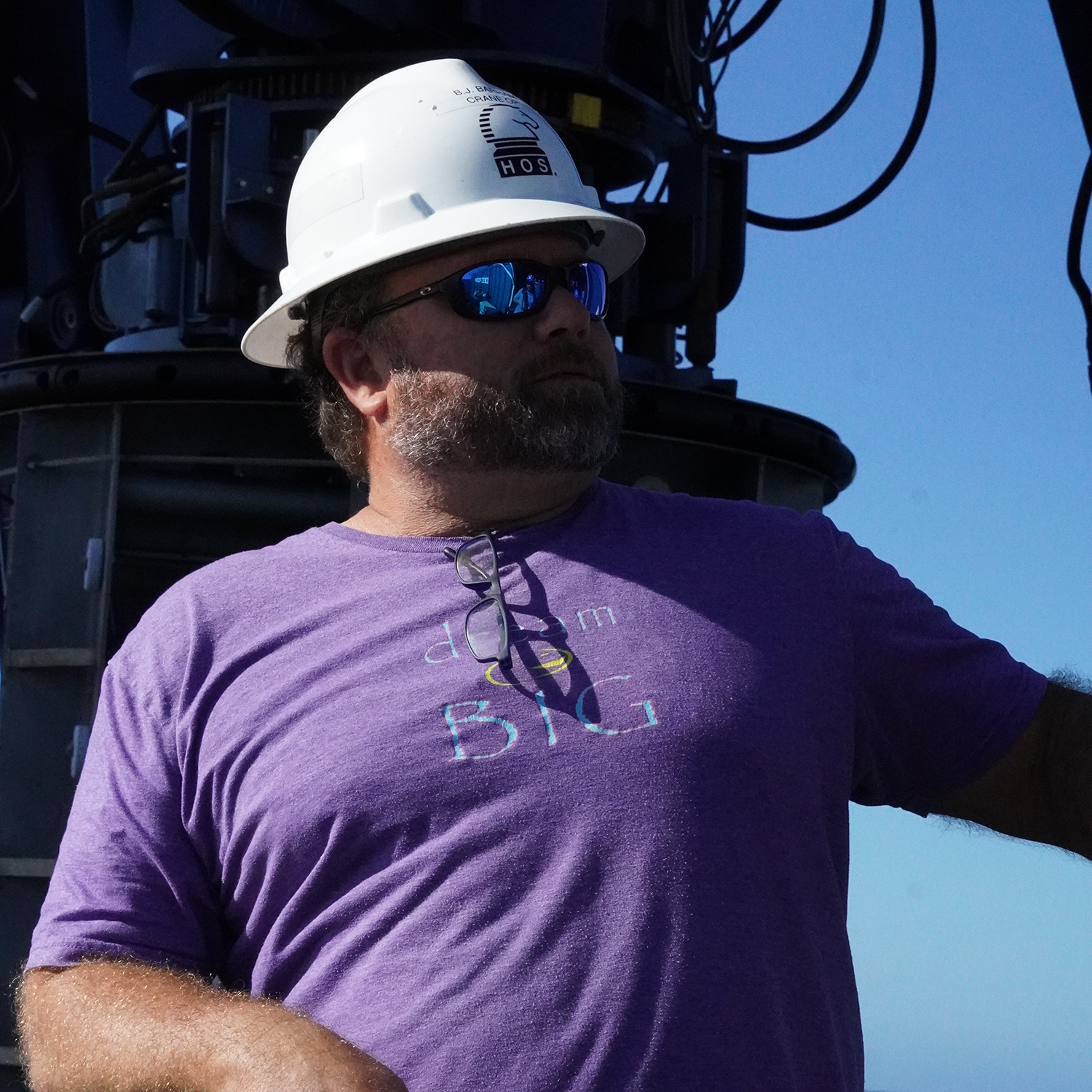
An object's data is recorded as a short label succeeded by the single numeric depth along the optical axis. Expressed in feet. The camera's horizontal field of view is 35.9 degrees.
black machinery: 17.89
